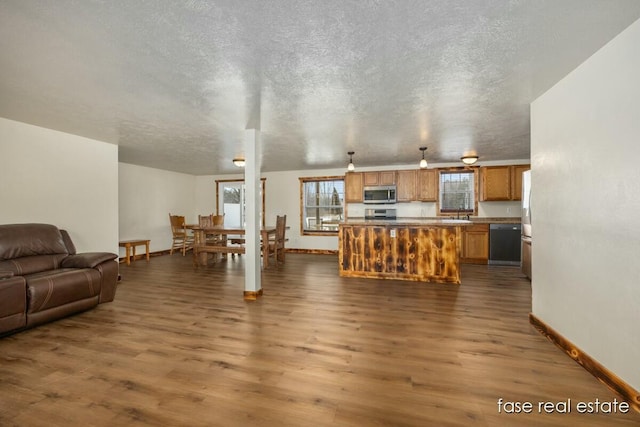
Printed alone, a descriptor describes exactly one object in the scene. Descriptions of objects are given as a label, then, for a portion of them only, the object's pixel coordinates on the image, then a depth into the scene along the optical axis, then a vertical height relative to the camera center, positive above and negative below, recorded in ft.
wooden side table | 19.97 -2.30
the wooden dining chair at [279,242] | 19.62 -2.12
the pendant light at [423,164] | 15.42 +2.60
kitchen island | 14.88 -2.10
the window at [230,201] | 28.09 +1.07
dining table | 17.85 -2.12
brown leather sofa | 8.54 -2.16
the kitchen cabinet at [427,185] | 21.56 +2.01
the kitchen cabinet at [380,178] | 22.27 +2.70
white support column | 12.34 +0.09
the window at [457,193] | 21.40 +1.41
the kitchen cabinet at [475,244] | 19.67 -2.32
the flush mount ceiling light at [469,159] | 16.61 +3.06
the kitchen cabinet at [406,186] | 21.93 +1.99
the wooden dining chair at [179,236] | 23.74 -1.97
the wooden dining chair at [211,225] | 20.39 -0.94
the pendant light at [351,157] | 16.84 +3.73
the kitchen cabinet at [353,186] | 23.11 +2.09
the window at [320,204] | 25.22 +0.71
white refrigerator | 13.58 -0.75
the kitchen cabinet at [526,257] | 14.79 -2.55
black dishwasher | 18.80 -2.21
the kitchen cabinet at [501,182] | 19.84 +2.03
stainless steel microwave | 21.83 +1.35
